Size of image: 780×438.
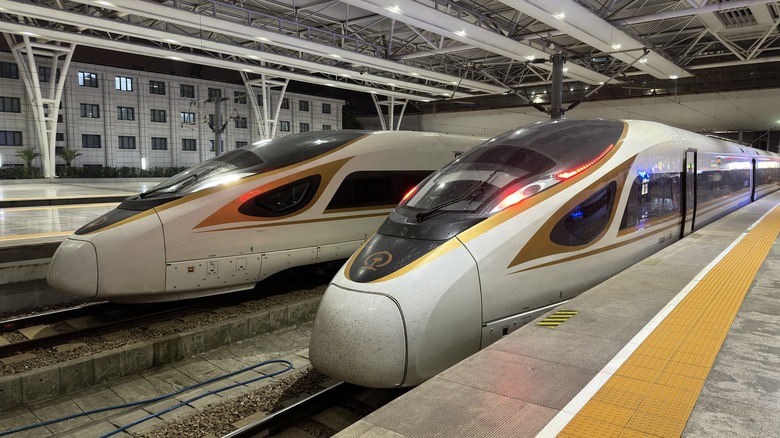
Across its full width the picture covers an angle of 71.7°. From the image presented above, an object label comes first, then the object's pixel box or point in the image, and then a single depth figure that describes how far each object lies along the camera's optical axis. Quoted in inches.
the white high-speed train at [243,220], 279.9
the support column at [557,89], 736.3
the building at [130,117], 1342.3
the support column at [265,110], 1304.1
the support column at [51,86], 1048.2
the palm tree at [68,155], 1344.7
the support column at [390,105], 1516.5
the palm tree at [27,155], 1273.0
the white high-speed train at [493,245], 169.0
